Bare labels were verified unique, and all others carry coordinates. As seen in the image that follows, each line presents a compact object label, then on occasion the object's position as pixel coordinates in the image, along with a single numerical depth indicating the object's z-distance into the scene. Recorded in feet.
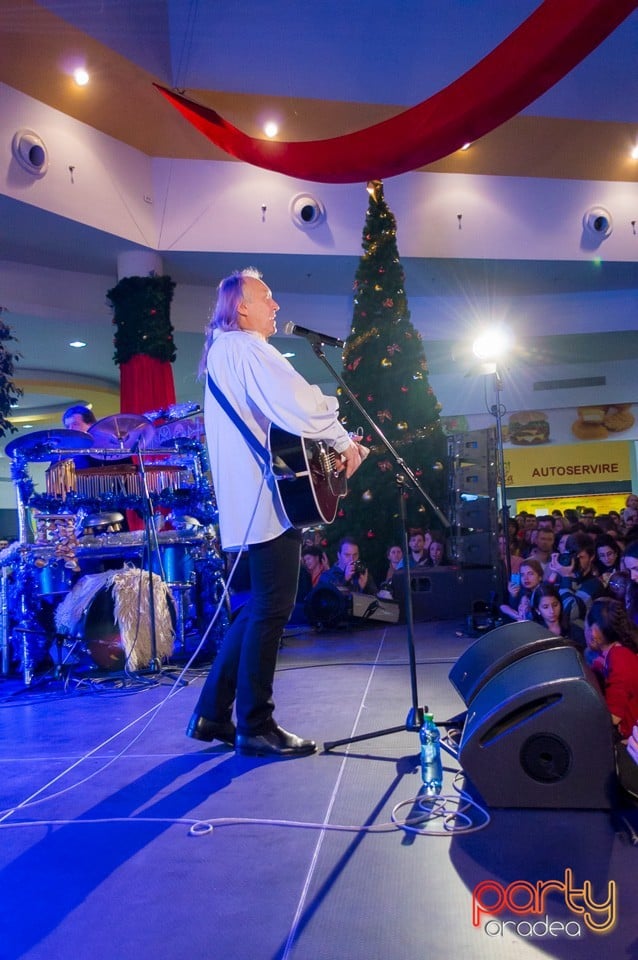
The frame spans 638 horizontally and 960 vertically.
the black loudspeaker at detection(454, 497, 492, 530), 25.88
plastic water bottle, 7.38
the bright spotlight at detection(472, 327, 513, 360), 26.07
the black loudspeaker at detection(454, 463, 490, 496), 26.96
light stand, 21.79
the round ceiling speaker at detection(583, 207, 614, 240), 36.35
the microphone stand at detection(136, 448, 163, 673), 14.90
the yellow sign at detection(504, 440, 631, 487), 52.34
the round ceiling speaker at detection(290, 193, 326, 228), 33.04
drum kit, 16.16
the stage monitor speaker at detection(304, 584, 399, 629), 22.08
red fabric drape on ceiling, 19.43
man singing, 8.61
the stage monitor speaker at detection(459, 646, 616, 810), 6.55
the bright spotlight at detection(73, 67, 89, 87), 26.37
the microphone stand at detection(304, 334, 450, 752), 9.00
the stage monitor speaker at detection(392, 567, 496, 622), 24.18
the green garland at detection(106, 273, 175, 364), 31.14
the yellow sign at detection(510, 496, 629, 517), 54.03
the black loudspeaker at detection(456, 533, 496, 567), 25.25
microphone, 9.31
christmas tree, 29.01
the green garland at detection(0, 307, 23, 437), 26.32
